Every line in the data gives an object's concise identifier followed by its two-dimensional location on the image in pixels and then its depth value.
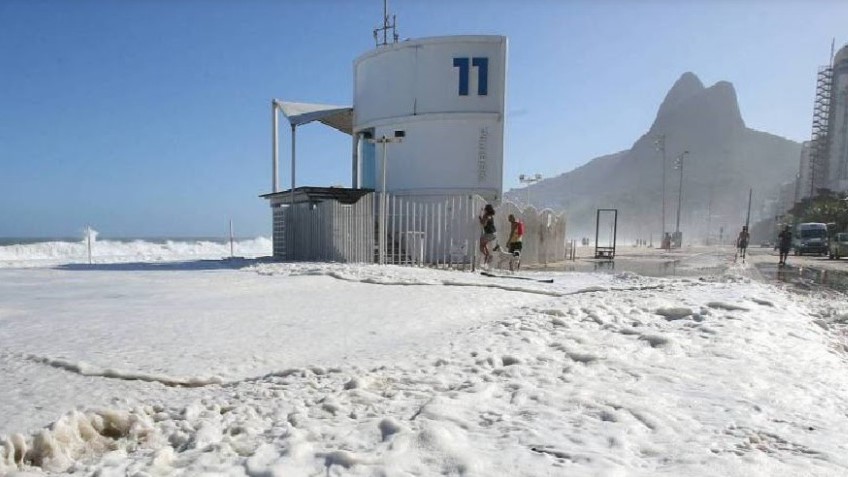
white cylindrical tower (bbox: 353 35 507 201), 17.12
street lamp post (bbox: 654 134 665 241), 51.38
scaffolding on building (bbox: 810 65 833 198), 81.25
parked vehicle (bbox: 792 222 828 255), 33.84
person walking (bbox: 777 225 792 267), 20.40
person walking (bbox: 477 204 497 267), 12.37
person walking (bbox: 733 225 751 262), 24.21
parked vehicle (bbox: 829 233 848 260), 28.14
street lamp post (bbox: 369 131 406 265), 12.81
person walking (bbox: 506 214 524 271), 12.79
